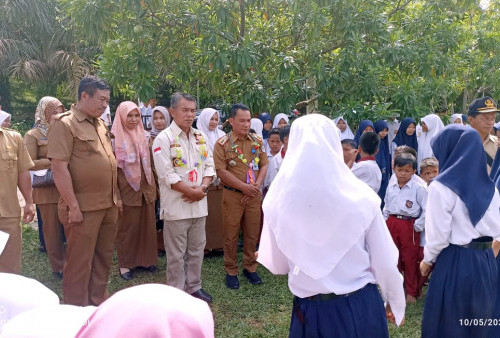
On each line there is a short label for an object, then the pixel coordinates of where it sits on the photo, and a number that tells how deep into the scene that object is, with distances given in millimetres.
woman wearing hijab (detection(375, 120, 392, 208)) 6454
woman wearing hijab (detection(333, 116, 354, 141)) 6762
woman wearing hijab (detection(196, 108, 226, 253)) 5395
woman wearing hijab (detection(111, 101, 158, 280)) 4520
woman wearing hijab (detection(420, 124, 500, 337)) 2672
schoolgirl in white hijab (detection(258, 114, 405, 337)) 1997
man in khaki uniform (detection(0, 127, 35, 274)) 3400
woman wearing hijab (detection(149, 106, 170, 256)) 5516
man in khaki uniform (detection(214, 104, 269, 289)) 4492
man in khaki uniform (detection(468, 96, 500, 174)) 3998
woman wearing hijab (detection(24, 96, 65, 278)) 4559
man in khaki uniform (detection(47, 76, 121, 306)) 3369
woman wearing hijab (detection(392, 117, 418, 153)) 7449
